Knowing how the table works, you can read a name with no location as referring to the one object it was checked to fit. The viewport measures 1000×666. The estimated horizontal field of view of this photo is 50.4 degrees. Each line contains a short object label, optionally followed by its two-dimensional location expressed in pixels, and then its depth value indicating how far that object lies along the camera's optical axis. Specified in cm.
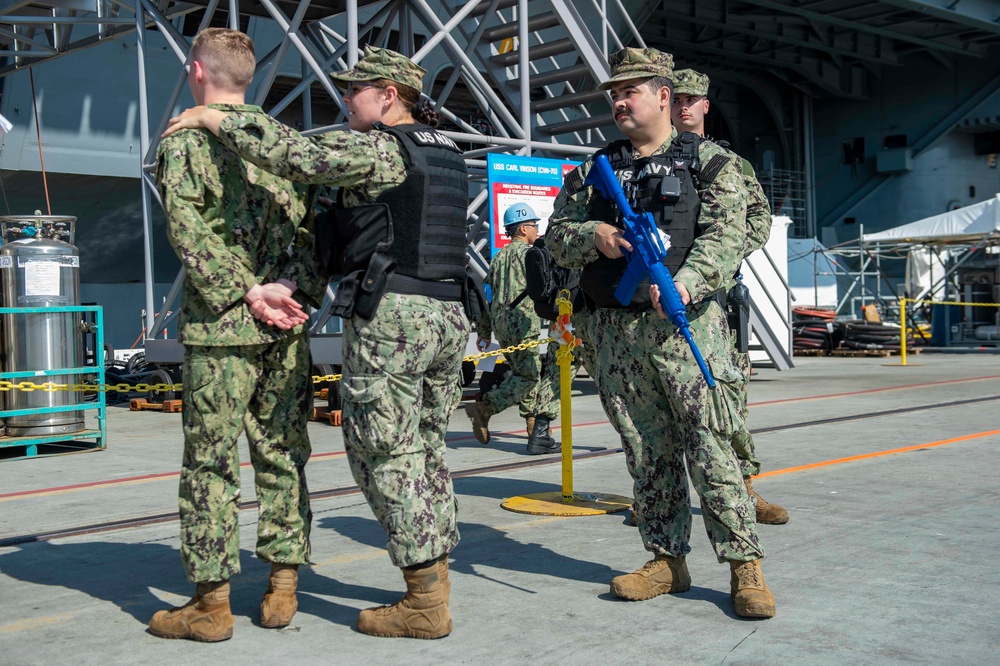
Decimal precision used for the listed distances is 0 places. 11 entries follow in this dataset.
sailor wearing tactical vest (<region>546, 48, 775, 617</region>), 387
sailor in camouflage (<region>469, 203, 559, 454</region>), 788
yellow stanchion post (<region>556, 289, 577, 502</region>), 607
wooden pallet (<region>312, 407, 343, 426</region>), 1029
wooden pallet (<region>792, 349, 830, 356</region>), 2283
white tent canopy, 2214
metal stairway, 1190
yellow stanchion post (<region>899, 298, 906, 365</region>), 1893
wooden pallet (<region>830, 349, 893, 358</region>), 2188
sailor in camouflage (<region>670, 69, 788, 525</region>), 513
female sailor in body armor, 355
